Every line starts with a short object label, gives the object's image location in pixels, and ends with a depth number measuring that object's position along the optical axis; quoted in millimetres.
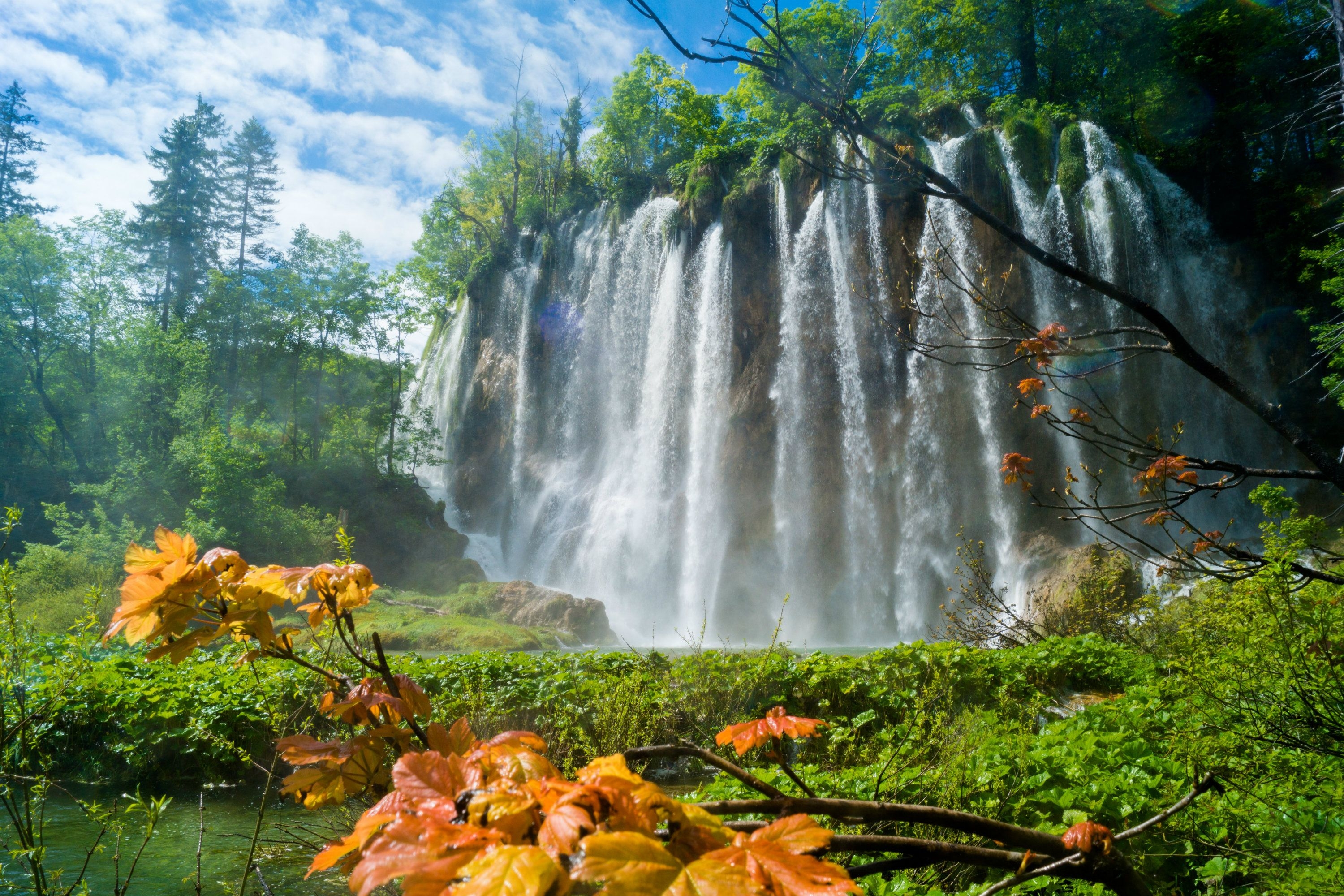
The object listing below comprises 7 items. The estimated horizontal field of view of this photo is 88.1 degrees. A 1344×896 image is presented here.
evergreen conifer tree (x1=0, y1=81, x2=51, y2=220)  36938
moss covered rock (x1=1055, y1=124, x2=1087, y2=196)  18359
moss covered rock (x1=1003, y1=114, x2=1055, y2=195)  18891
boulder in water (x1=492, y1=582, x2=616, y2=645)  17906
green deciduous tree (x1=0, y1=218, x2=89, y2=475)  26938
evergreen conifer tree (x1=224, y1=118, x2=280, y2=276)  41875
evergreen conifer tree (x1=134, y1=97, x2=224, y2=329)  38000
